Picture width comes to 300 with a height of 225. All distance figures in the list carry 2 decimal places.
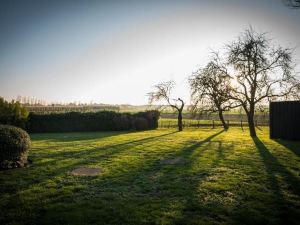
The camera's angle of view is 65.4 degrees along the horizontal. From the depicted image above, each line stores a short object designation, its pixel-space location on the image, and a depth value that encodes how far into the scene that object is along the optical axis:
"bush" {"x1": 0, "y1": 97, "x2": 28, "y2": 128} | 27.74
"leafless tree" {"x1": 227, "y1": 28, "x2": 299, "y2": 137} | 20.89
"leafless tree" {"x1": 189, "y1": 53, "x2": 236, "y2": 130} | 21.92
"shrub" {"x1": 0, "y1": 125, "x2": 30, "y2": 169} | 9.53
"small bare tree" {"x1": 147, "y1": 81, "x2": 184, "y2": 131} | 33.72
